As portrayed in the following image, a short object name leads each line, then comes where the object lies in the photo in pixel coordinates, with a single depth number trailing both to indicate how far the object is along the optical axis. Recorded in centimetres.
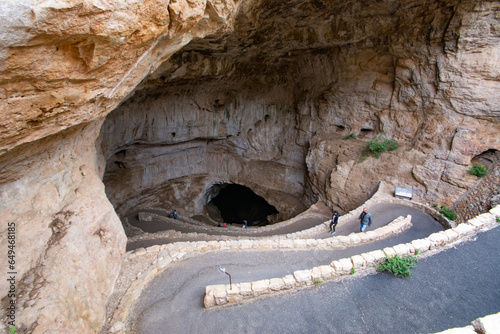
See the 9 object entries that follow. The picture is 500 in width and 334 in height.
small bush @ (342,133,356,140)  1359
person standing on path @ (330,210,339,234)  858
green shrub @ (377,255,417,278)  557
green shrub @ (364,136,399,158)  1199
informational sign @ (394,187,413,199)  1036
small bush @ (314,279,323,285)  539
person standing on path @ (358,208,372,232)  823
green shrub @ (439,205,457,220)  930
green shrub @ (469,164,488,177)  964
